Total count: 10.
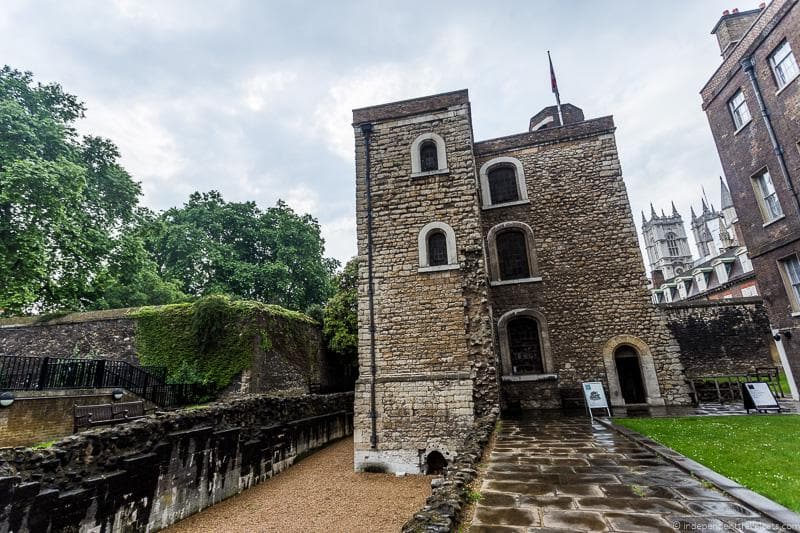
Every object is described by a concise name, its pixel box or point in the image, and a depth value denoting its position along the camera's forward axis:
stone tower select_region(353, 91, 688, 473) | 9.80
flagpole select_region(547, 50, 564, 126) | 16.08
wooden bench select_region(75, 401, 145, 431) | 8.41
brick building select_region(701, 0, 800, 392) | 10.45
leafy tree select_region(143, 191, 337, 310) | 22.95
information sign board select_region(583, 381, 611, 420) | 8.83
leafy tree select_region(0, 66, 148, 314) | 11.96
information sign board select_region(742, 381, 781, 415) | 8.24
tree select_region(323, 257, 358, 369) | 18.44
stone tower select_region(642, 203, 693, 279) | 56.12
